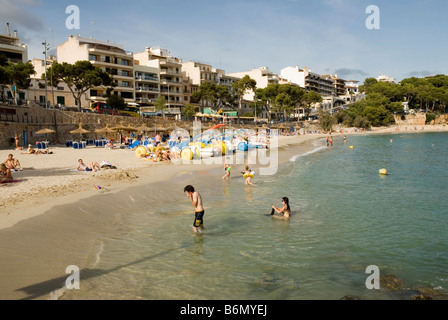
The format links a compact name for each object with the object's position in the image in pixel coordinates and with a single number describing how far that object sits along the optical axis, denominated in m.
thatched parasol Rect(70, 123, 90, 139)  32.57
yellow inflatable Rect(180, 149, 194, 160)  26.20
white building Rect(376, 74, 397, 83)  165.45
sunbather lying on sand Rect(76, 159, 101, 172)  17.89
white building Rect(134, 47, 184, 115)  65.69
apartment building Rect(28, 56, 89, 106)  45.34
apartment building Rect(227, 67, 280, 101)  99.19
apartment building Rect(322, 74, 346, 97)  139.00
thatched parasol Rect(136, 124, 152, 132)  37.51
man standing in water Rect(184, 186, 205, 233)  9.12
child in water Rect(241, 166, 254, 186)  17.47
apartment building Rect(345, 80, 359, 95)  154.91
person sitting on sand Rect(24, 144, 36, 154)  24.40
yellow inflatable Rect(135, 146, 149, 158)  25.54
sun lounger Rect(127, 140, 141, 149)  33.34
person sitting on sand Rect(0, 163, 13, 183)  13.78
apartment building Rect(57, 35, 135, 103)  53.31
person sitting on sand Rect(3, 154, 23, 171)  16.62
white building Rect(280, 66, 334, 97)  114.62
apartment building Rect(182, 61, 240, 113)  74.62
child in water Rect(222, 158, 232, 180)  18.83
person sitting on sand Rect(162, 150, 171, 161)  25.08
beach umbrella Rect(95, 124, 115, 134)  34.94
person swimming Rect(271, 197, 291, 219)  11.33
